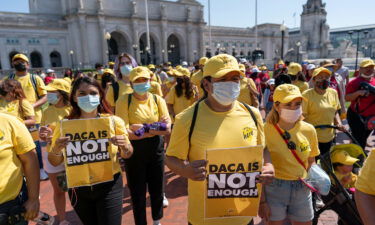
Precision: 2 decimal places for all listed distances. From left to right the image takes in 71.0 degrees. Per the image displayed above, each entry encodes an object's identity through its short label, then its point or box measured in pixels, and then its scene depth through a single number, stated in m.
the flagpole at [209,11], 50.25
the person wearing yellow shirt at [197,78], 8.00
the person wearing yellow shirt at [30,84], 5.80
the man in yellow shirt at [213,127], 2.21
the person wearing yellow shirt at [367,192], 1.85
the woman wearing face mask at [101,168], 2.89
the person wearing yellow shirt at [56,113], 3.90
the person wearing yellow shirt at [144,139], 3.76
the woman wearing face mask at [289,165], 2.95
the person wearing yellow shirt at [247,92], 7.01
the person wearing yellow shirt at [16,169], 2.38
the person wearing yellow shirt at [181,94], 6.22
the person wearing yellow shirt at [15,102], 4.50
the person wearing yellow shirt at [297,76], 7.13
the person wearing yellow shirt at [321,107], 4.56
